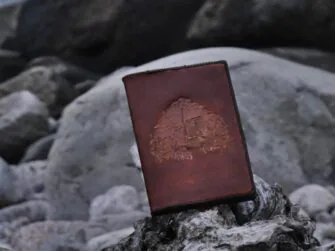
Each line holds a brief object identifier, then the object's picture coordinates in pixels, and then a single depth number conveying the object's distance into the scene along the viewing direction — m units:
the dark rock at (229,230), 1.26
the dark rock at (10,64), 5.66
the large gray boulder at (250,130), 2.99
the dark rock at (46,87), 4.71
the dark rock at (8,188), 3.33
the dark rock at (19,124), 4.07
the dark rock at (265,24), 4.48
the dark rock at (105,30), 5.14
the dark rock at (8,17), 6.11
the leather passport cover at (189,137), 1.37
